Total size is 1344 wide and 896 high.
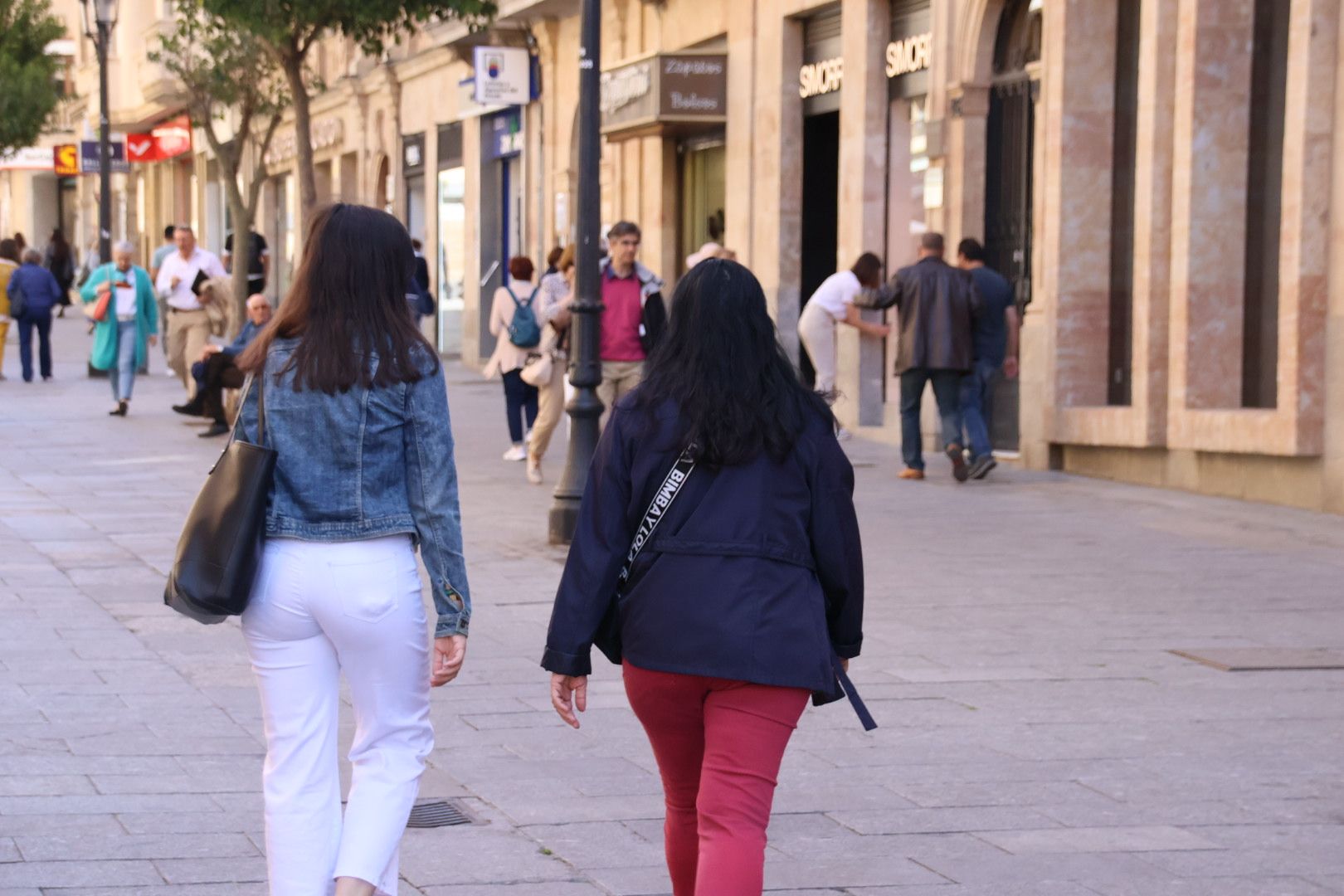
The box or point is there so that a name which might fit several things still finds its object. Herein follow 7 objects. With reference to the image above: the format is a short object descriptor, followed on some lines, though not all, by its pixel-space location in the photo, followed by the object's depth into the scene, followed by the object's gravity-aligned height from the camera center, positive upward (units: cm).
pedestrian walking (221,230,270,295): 3143 -40
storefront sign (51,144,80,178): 4183 +141
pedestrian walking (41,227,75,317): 4703 -59
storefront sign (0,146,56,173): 5225 +176
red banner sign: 4197 +188
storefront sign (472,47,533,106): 2828 +207
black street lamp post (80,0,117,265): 2850 +146
